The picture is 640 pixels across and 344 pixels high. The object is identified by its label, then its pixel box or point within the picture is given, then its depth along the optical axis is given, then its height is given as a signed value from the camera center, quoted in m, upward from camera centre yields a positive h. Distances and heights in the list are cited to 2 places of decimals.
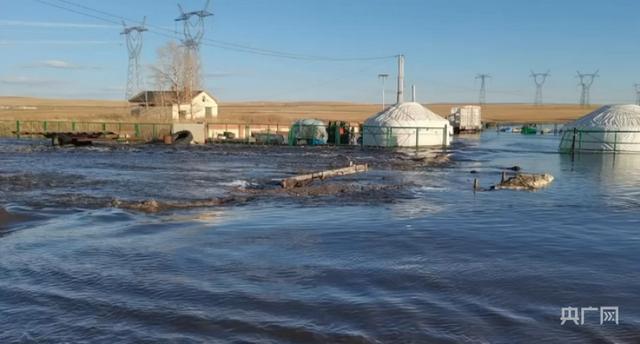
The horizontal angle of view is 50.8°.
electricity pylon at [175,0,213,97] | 79.00 +7.06
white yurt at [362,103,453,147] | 50.47 -0.72
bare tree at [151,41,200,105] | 89.94 +5.42
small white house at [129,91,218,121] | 87.56 +1.76
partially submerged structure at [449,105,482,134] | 87.00 +0.00
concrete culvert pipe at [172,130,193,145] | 48.81 -1.58
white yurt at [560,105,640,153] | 42.78 -0.73
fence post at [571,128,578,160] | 42.28 -1.47
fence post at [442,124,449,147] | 52.59 -1.19
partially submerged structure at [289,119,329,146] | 51.09 -1.25
